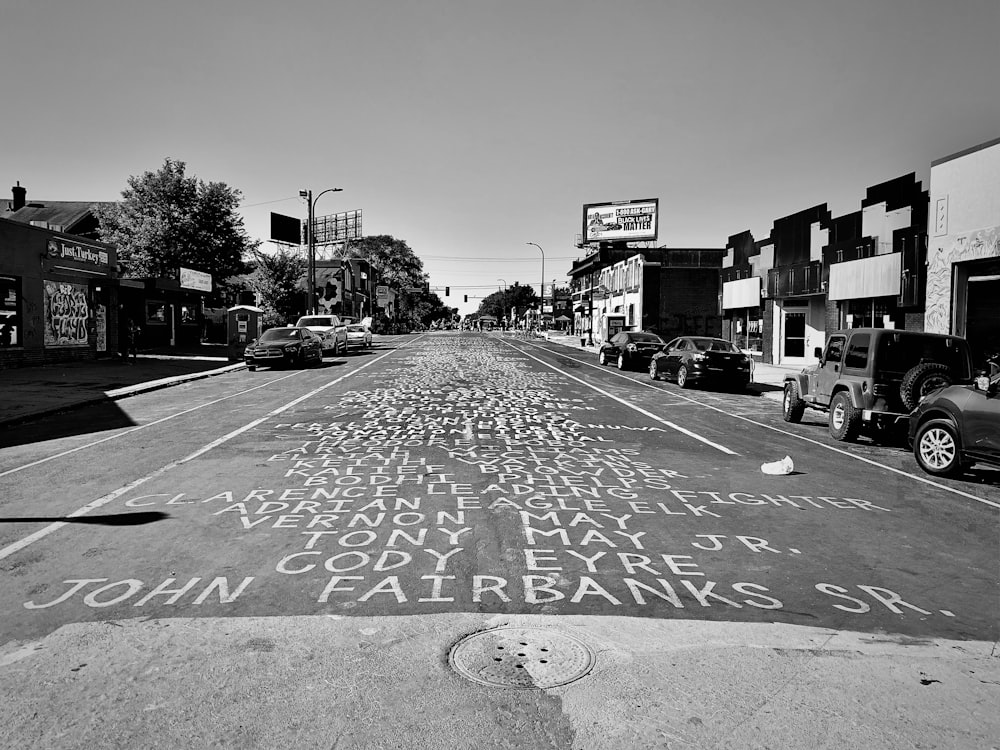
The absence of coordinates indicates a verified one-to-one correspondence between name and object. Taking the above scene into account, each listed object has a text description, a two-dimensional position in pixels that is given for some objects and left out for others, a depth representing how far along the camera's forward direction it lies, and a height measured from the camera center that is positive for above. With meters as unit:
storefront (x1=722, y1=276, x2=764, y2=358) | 34.91 +1.08
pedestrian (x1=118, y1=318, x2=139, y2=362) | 28.32 -0.35
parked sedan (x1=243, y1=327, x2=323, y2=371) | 25.75 -0.66
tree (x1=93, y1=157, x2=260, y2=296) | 46.34 +6.81
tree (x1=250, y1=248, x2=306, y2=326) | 61.22 +4.06
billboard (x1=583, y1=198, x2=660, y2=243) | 74.00 +11.52
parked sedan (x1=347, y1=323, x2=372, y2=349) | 42.53 -0.29
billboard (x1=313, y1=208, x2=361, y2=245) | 101.44 +14.53
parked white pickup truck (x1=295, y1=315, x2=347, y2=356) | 35.94 +0.07
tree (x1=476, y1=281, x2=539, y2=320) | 174.88 +8.19
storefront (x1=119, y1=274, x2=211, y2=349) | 30.39 +0.96
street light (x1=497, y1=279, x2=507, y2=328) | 188.68 +7.05
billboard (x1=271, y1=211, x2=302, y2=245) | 78.75 +11.03
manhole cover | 3.63 -1.70
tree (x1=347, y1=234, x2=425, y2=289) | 128.75 +13.34
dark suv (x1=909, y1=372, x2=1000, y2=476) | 8.31 -1.10
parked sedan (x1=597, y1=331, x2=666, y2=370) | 28.28 -0.55
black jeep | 10.45 -0.56
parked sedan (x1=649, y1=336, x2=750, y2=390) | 20.97 -0.85
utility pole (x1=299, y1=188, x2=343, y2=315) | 44.19 +4.66
